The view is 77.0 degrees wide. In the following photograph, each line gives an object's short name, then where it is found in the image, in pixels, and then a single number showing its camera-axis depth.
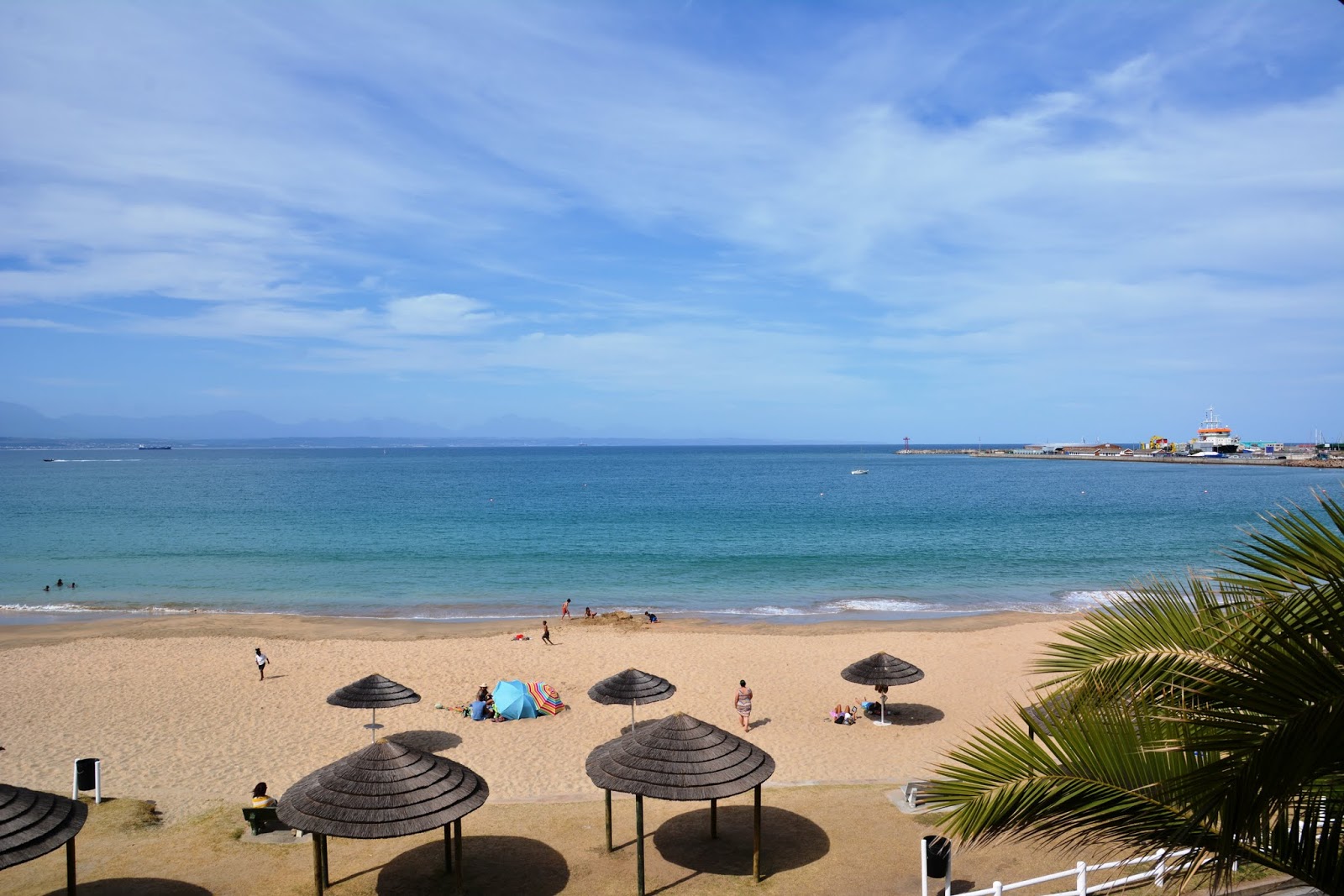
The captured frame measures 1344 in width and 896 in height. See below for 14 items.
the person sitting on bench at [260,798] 12.47
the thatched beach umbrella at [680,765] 9.66
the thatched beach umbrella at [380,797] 9.02
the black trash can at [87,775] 12.95
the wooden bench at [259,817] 11.90
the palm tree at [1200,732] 3.17
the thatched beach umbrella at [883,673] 17.42
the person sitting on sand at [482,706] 18.39
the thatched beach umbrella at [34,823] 8.51
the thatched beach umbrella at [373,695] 15.93
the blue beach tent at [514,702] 18.25
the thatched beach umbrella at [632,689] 15.59
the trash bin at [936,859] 9.39
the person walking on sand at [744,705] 17.45
